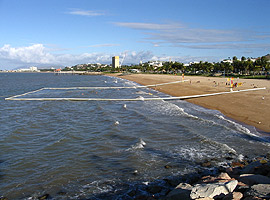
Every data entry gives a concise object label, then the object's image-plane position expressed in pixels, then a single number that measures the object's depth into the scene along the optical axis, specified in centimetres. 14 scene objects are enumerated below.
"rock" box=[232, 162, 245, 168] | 952
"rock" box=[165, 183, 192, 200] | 617
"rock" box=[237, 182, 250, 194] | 609
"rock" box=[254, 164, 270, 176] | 779
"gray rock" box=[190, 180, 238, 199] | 566
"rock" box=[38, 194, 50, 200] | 762
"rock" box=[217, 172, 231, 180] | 734
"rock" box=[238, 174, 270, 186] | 659
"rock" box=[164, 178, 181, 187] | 831
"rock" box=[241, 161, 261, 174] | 819
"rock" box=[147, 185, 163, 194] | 784
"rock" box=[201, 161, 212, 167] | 992
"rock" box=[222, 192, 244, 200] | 549
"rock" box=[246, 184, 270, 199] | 548
